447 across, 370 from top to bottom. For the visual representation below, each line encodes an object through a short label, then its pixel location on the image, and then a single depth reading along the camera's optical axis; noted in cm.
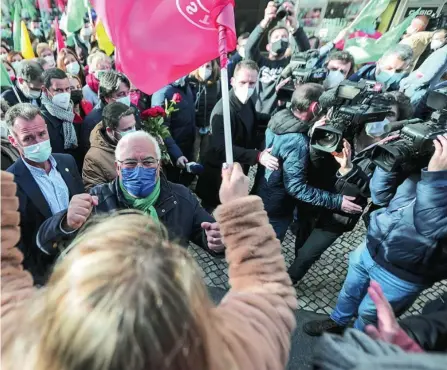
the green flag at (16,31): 642
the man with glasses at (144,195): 190
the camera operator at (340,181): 241
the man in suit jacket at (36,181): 198
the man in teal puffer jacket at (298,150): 253
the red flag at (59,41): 557
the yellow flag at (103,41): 562
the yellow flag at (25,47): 565
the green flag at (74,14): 545
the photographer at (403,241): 175
